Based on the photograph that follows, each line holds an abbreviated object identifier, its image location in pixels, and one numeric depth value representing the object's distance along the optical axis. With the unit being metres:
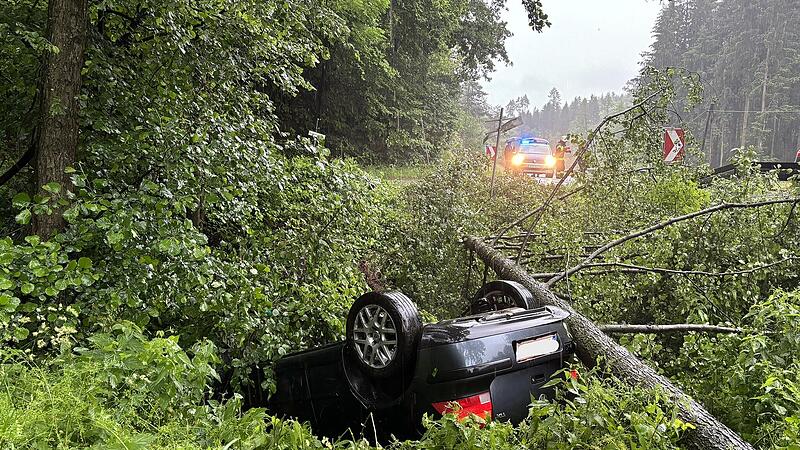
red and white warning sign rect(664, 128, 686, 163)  7.24
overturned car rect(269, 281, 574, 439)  2.56
